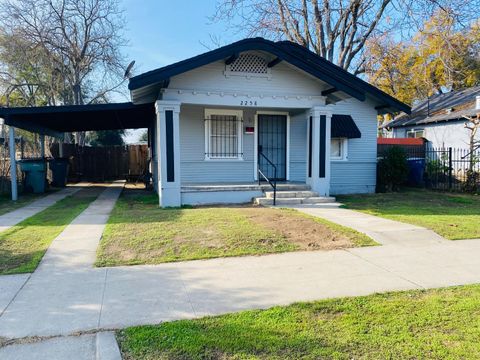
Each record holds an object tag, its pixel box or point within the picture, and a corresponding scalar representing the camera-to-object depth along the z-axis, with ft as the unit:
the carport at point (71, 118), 36.55
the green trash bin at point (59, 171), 53.01
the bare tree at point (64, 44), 76.48
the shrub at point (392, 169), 45.24
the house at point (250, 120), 32.14
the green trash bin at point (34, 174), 44.21
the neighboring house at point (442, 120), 68.03
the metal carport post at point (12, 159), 37.86
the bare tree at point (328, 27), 69.05
